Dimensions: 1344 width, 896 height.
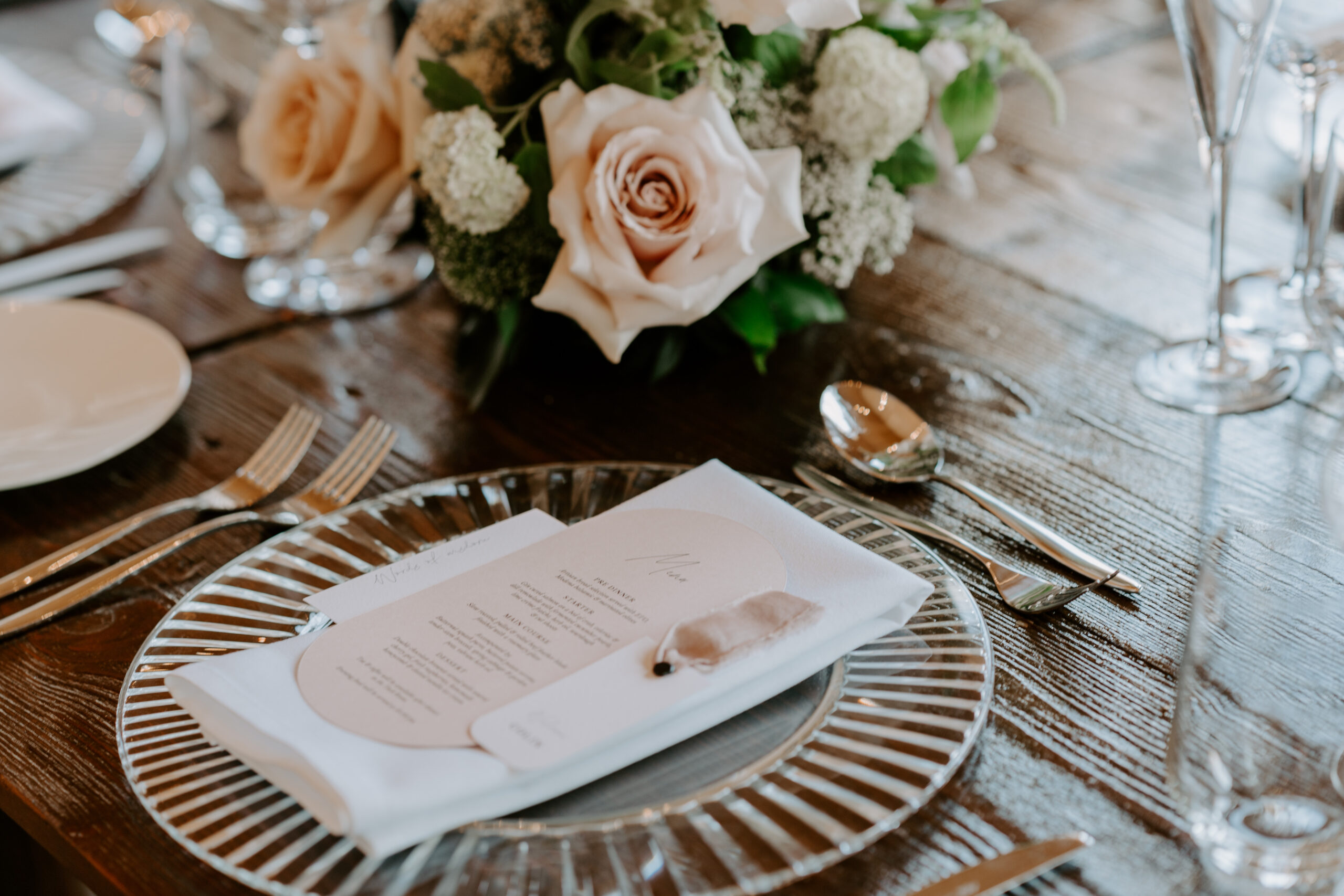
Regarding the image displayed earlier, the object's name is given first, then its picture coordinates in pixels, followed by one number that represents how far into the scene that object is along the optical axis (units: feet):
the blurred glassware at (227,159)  3.18
